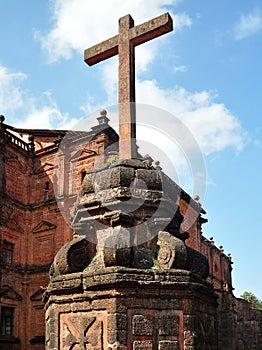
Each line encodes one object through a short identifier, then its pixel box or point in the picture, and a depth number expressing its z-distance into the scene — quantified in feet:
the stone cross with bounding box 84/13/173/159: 22.79
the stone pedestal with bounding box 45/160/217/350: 17.74
